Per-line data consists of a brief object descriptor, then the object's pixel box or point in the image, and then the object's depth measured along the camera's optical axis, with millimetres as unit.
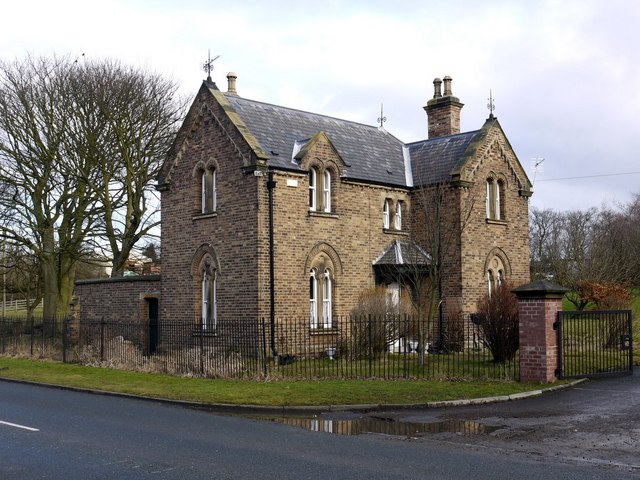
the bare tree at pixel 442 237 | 23150
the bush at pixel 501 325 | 19233
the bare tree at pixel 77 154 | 31469
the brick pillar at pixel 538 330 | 16062
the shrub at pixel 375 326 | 20734
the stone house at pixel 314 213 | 22891
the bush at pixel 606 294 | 24844
